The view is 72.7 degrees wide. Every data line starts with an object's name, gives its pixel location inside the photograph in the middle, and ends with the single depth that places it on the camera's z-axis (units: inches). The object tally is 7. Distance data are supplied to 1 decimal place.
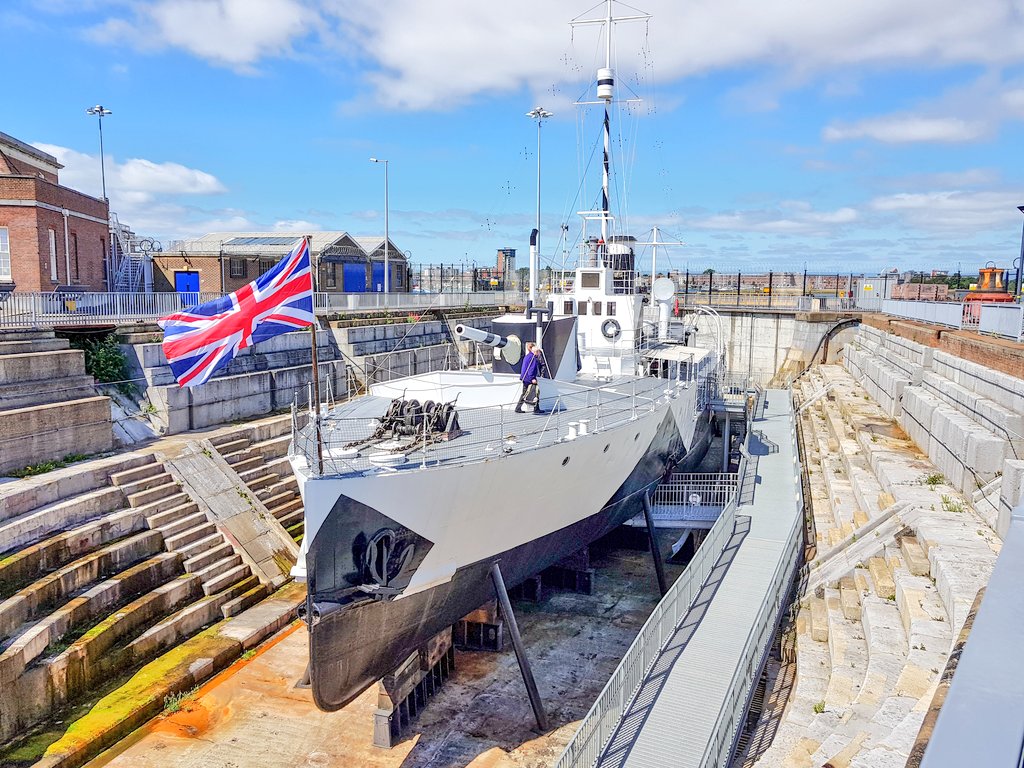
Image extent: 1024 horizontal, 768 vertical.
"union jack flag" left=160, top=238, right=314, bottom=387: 347.9
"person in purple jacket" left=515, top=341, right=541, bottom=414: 478.3
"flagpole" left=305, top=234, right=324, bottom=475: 353.4
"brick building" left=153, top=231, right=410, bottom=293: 1209.4
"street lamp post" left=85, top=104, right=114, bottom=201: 1249.4
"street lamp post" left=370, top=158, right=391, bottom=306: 1392.2
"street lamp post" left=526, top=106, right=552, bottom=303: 668.1
